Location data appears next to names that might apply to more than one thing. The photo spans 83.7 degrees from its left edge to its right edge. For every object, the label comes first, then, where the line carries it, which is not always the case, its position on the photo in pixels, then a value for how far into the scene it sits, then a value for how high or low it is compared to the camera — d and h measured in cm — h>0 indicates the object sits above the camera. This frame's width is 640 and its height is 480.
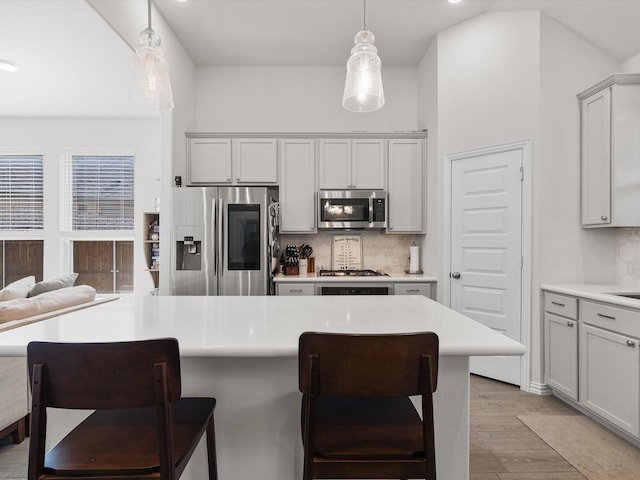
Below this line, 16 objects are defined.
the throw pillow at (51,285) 292 -41
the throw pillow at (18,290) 270 -41
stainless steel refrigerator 338 -3
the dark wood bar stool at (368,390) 99 -42
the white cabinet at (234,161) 387 +83
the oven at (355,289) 353 -50
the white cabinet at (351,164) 387 +81
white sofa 205 -78
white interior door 307 -6
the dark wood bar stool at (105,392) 93 -41
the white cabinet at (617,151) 263 +66
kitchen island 141 -62
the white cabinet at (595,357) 216 -80
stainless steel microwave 381 +31
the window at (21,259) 488 -30
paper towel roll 388 -23
